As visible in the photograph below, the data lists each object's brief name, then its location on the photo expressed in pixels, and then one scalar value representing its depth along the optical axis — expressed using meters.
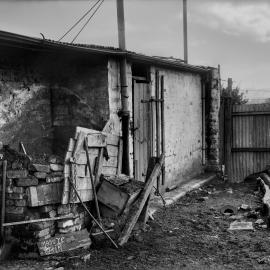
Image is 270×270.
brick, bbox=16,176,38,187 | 5.69
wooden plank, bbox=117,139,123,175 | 7.50
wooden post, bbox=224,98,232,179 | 12.41
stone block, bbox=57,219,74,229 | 5.91
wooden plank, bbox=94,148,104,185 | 6.50
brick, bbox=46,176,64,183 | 5.83
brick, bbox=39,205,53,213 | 5.79
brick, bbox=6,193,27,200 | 5.70
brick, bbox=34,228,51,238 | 5.63
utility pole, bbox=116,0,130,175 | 8.07
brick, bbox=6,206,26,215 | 5.71
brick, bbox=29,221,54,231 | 5.67
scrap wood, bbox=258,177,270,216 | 7.99
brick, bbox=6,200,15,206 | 5.76
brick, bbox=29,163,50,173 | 5.71
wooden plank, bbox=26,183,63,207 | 5.67
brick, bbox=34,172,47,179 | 5.75
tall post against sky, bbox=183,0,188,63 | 14.24
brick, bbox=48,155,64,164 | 5.83
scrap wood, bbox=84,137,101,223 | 6.20
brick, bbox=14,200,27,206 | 5.70
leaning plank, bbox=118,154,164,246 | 6.15
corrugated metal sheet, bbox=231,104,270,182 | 12.01
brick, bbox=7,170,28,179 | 5.71
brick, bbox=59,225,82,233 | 5.91
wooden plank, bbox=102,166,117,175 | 6.99
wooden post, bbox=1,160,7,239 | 5.55
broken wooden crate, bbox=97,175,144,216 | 6.36
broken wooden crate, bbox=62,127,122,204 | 5.95
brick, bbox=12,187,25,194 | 5.70
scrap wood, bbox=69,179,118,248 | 5.85
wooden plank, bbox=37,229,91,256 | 5.60
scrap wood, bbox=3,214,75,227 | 5.46
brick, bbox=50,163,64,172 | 5.84
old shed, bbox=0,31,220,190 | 7.01
